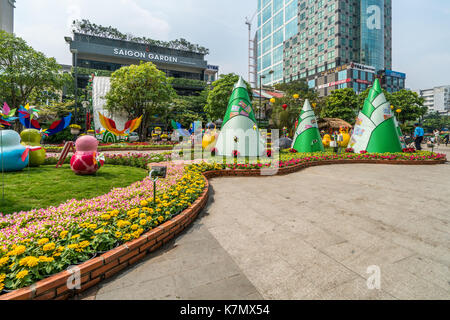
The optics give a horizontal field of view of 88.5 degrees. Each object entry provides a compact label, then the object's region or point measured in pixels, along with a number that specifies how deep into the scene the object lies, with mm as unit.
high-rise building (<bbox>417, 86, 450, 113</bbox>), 124500
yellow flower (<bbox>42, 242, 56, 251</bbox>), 2452
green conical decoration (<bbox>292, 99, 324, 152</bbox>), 14094
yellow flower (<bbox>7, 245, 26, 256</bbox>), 2326
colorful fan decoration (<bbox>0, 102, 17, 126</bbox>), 6928
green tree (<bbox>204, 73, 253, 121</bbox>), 31125
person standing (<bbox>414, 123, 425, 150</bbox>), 17688
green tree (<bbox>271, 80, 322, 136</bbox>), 26359
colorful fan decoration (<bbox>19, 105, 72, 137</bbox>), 7832
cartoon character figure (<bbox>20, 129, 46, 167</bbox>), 8125
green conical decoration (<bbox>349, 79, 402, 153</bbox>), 12961
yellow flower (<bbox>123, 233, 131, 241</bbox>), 2896
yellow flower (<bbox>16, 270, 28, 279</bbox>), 2025
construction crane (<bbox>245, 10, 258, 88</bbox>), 62847
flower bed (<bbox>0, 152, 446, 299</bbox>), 2217
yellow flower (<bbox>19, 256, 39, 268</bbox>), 2172
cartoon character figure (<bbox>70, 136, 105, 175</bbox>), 7027
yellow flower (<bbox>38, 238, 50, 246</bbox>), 2543
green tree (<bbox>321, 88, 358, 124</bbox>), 38094
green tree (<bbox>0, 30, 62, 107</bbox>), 18812
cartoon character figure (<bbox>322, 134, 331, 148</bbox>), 18906
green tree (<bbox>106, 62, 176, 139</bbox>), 24047
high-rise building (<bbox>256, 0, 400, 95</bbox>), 56875
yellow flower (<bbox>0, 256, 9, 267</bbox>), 2204
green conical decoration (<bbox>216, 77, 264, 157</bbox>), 11469
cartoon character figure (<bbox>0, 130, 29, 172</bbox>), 6914
